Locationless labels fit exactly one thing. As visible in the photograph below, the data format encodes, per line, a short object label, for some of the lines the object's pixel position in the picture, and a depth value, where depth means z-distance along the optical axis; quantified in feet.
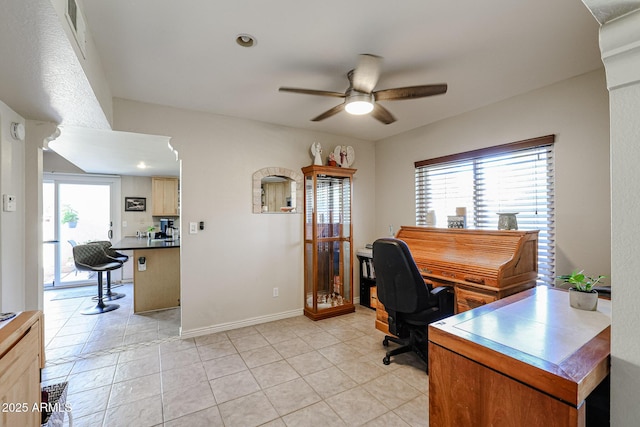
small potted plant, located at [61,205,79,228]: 17.56
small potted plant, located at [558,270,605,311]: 4.66
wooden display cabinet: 11.94
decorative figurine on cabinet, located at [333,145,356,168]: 12.98
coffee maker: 18.92
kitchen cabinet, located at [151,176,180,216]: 19.93
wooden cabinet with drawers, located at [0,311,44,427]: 3.44
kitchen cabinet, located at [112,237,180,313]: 12.69
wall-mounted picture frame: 19.42
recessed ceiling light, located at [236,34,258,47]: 6.05
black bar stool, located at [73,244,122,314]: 12.98
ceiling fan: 6.35
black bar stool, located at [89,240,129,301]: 14.37
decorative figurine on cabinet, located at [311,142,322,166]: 12.19
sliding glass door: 17.10
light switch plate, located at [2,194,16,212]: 7.02
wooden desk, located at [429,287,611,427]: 2.76
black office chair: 7.52
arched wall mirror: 11.43
